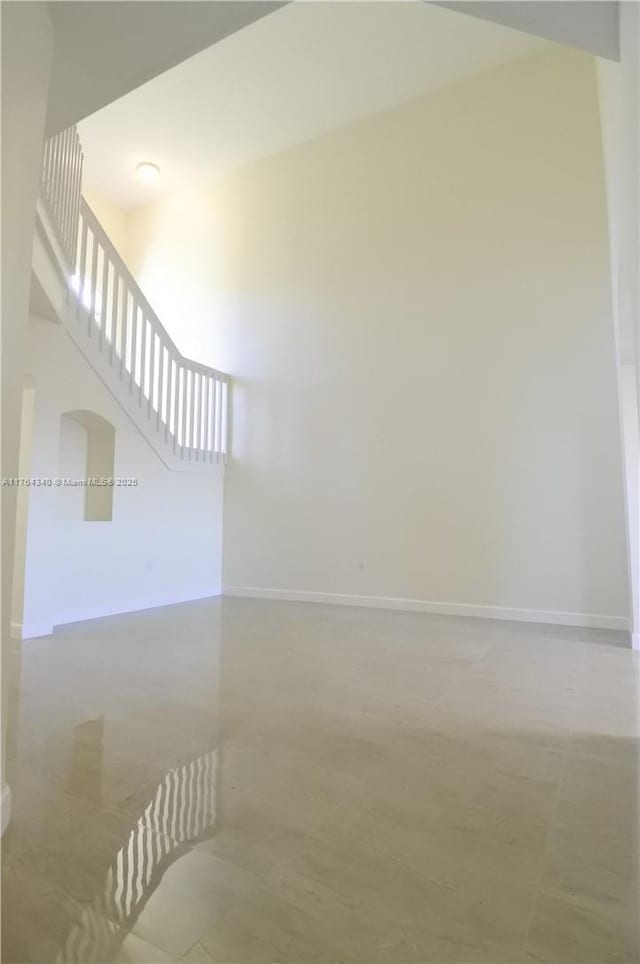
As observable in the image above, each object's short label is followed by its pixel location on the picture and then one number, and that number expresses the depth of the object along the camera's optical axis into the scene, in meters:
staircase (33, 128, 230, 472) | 3.63
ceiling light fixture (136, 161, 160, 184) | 6.46
